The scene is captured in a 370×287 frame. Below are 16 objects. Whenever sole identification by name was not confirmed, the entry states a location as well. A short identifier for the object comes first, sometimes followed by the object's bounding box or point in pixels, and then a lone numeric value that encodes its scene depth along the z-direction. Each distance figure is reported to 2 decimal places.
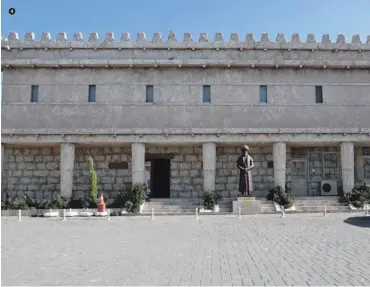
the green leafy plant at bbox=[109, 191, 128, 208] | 26.83
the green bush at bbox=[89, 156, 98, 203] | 26.62
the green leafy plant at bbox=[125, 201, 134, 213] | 25.55
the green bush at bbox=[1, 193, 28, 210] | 26.03
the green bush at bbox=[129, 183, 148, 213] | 25.75
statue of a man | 24.11
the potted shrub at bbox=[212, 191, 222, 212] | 25.79
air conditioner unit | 30.08
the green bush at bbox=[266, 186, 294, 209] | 25.80
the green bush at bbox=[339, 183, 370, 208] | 26.09
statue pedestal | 24.33
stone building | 29.62
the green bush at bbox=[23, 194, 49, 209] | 26.56
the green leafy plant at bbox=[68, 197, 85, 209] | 26.49
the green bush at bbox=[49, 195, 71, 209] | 26.02
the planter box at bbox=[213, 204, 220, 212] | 25.69
